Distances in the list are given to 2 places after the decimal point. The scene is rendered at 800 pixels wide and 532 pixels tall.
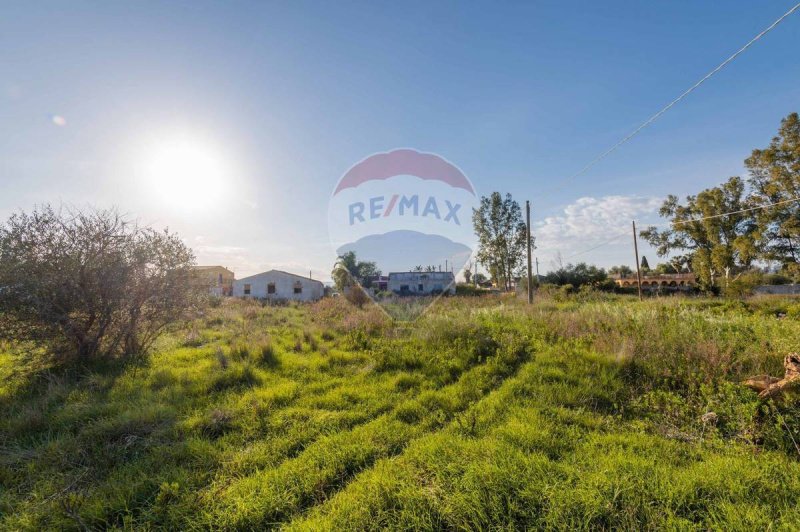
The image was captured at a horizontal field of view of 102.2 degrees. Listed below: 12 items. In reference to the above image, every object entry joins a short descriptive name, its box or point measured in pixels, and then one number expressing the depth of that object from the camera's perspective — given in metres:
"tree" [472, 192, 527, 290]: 36.19
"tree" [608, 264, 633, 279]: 62.64
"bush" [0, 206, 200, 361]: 5.66
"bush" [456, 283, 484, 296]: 39.28
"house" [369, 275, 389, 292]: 50.17
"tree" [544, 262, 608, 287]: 32.44
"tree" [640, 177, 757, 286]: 28.03
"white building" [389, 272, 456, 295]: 50.66
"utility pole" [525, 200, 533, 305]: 17.19
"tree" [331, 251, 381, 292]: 37.00
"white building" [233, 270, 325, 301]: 37.31
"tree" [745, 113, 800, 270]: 22.69
